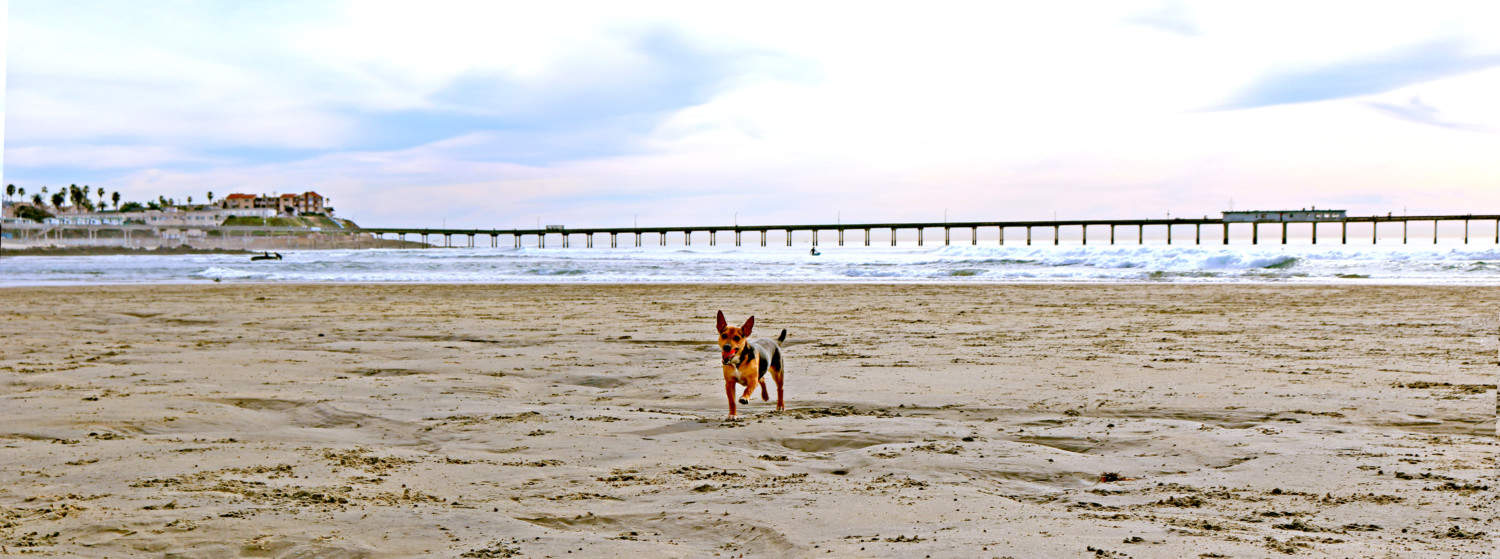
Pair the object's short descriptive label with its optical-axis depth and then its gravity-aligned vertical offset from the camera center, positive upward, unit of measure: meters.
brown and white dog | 5.07 -0.67
